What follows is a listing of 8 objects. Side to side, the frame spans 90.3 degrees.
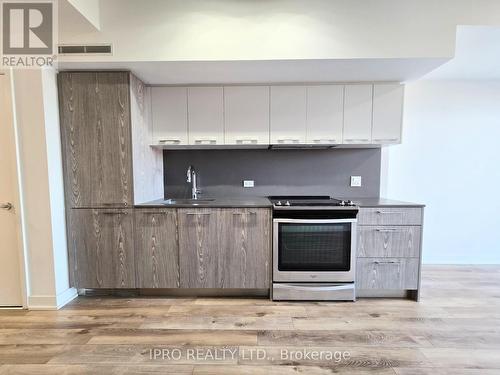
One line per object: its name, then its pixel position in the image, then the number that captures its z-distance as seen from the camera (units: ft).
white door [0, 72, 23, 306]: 6.99
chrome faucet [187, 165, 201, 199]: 9.70
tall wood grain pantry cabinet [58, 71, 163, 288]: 7.56
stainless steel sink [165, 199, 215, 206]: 8.42
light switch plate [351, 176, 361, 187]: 9.88
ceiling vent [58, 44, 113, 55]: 6.82
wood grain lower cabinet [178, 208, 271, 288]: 7.88
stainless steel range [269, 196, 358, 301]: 7.75
